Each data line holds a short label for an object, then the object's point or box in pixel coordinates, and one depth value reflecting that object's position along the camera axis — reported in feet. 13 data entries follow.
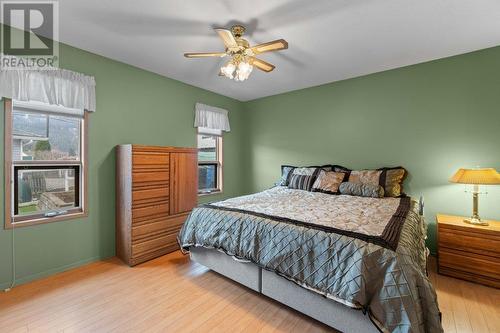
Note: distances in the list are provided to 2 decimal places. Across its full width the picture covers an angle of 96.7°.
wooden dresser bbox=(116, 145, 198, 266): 8.48
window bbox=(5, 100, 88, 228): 7.07
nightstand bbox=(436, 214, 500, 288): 6.86
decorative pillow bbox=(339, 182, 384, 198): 9.38
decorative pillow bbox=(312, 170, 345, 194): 10.41
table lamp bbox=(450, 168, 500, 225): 7.12
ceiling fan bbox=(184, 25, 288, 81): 6.57
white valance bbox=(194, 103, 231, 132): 12.54
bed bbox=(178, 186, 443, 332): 4.07
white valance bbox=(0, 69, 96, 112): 6.83
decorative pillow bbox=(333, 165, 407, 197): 9.50
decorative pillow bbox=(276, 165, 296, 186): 12.45
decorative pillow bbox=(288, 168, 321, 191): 11.30
